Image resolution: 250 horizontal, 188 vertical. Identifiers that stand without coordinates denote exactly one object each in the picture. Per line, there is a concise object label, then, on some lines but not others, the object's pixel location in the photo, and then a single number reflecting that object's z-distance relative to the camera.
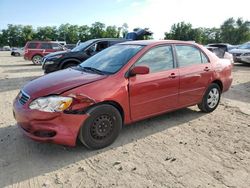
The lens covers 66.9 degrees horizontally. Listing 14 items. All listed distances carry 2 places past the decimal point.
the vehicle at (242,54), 10.69
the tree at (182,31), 49.85
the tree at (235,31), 51.84
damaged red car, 2.66
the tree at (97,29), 62.36
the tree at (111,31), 59.68
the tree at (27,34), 64.78
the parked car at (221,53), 8.19
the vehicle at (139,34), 9.14
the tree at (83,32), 64.60
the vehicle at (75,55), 7.24
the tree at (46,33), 64.60
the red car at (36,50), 14.07
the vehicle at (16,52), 26.96
